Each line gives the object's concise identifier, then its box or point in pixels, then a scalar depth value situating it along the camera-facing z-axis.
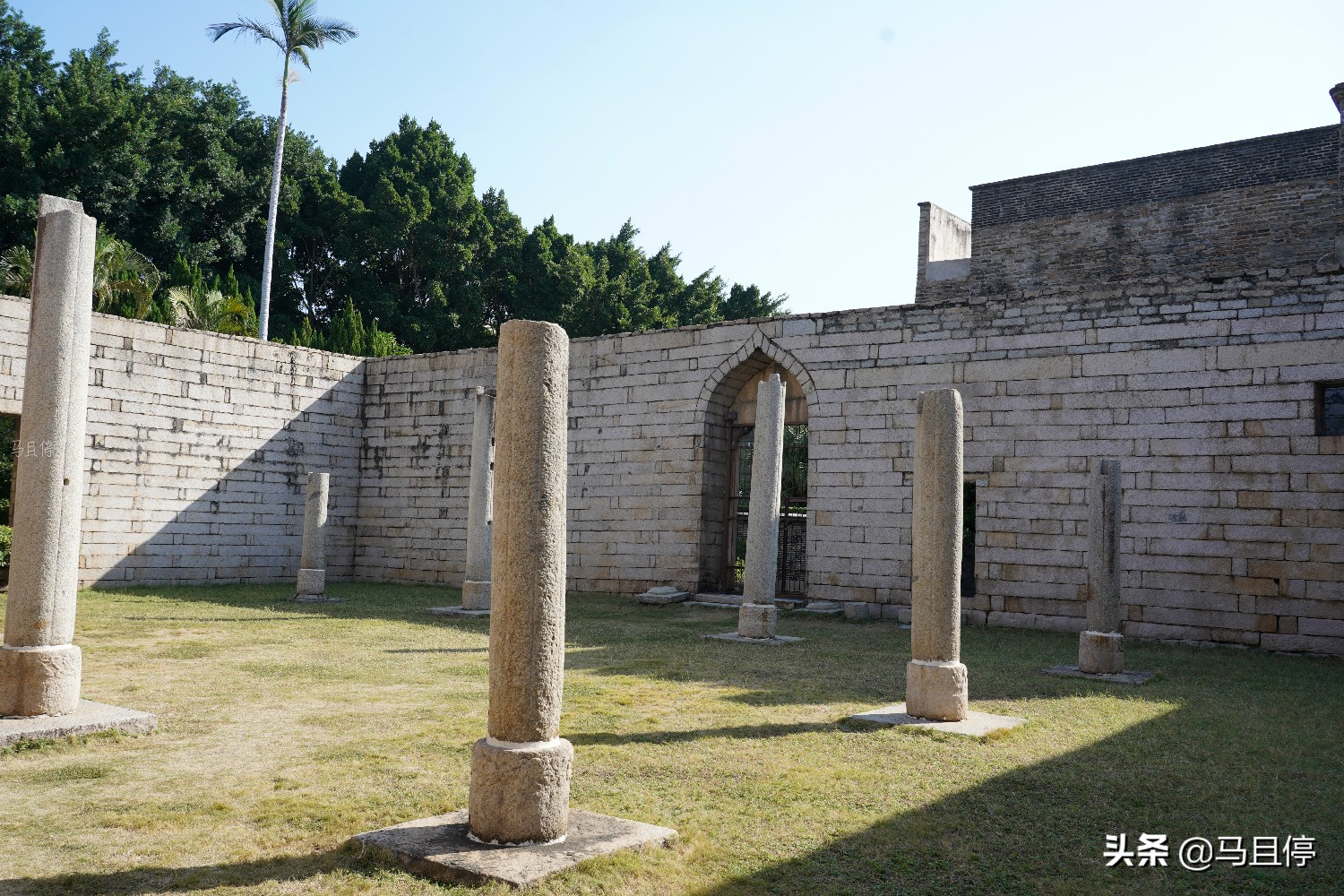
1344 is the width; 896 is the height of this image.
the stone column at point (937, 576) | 6.27
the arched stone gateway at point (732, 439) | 14.86
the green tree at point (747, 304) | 34.47
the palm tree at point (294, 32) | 26.45
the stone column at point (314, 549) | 13.85
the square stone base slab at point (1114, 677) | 8.41
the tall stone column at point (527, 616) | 3.62
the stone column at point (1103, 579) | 8.69
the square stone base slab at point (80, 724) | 5.12
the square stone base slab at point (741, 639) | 10.52
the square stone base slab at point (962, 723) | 6.02
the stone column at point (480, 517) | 12.63
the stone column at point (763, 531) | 10.62
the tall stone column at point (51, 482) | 5.45
